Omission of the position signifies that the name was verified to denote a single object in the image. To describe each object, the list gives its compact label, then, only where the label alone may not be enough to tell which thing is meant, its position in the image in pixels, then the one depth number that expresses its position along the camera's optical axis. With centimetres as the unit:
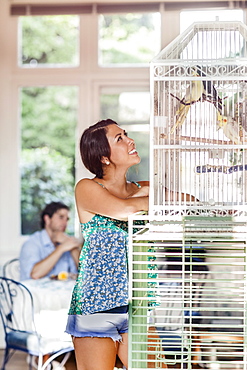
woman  372
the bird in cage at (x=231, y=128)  352
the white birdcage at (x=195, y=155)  343
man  592
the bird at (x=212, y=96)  354
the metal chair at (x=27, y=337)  509
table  516
